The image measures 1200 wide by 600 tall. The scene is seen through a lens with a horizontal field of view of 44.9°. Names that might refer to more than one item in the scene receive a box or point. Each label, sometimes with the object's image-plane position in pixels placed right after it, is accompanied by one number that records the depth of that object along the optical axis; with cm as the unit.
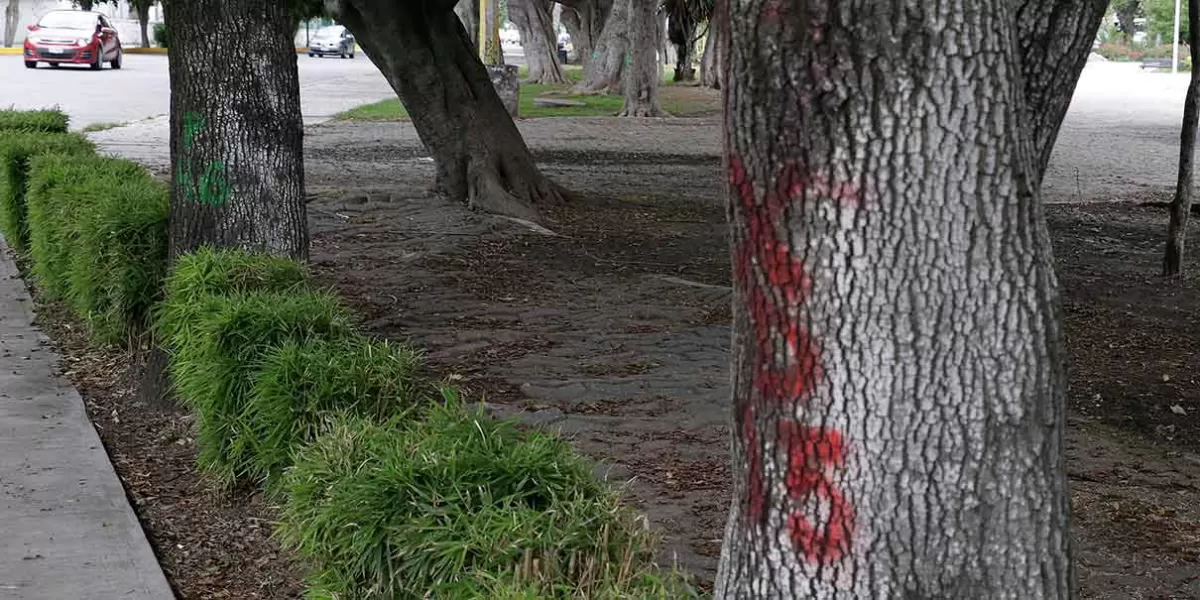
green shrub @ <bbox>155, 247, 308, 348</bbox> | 619
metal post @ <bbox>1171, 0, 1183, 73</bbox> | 4714
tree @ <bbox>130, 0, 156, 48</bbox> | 4966
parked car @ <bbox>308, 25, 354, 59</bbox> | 6009
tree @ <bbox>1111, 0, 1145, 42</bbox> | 6950
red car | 3566
